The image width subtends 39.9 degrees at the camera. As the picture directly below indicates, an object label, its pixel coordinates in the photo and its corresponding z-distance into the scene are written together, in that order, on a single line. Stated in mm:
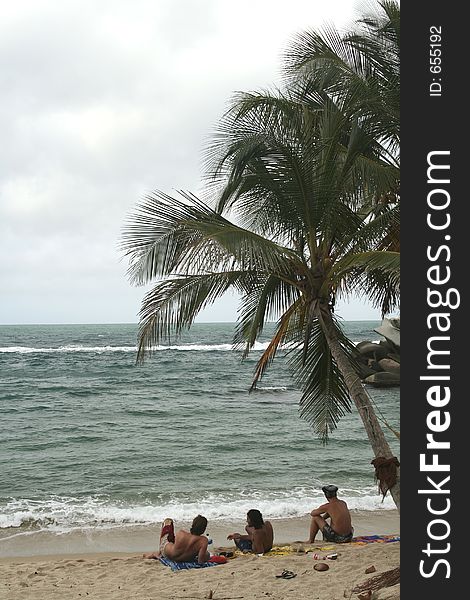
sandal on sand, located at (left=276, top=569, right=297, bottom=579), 7328
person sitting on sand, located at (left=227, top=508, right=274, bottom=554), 8953
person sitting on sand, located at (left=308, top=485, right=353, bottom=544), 9219
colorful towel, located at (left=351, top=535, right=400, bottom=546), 9055
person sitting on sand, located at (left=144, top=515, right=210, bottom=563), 8438
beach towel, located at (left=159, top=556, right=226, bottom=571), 8266
